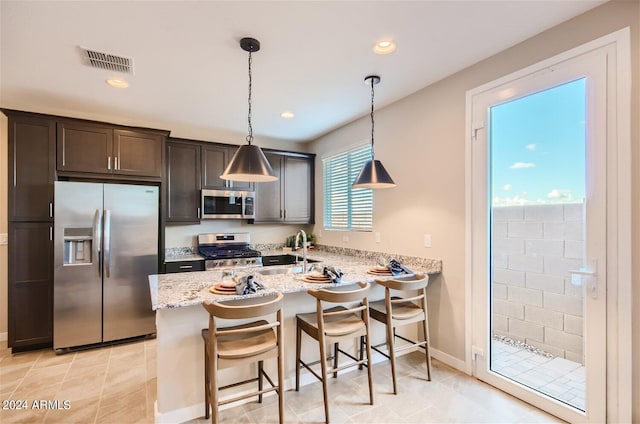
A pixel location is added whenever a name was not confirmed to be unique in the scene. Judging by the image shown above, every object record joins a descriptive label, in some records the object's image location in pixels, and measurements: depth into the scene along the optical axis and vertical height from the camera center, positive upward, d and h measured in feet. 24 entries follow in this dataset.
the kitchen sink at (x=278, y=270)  10.36 -2.00
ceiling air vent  7.90 +3.98
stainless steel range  13.24 -1.85
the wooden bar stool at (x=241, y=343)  5.97 -2.78
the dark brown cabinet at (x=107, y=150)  11.04 +2.29
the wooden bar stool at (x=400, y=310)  8.03 -2.81
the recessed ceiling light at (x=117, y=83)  9.36 +3.94
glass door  6.36 -0.63
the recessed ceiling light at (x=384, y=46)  7.51 +4.06
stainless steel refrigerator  10.50 -1.75
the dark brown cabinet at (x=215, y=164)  14.12 +2.19
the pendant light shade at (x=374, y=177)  9.03 +1.00
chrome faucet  9.84 -1.64
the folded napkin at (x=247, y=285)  6.89 -1.67
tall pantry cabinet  10.41 -0.55
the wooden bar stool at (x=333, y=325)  7.09 -2.82
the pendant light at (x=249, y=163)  7.49 +1.18
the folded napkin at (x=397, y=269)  9.11 -1.71
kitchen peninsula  6.72 -2.98
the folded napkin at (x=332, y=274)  8.13 -1.66
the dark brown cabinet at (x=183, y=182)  13.37 +1.27
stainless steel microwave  14.02 +0.34
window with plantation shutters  13.11 +0.74
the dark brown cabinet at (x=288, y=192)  15.66 +0.98
